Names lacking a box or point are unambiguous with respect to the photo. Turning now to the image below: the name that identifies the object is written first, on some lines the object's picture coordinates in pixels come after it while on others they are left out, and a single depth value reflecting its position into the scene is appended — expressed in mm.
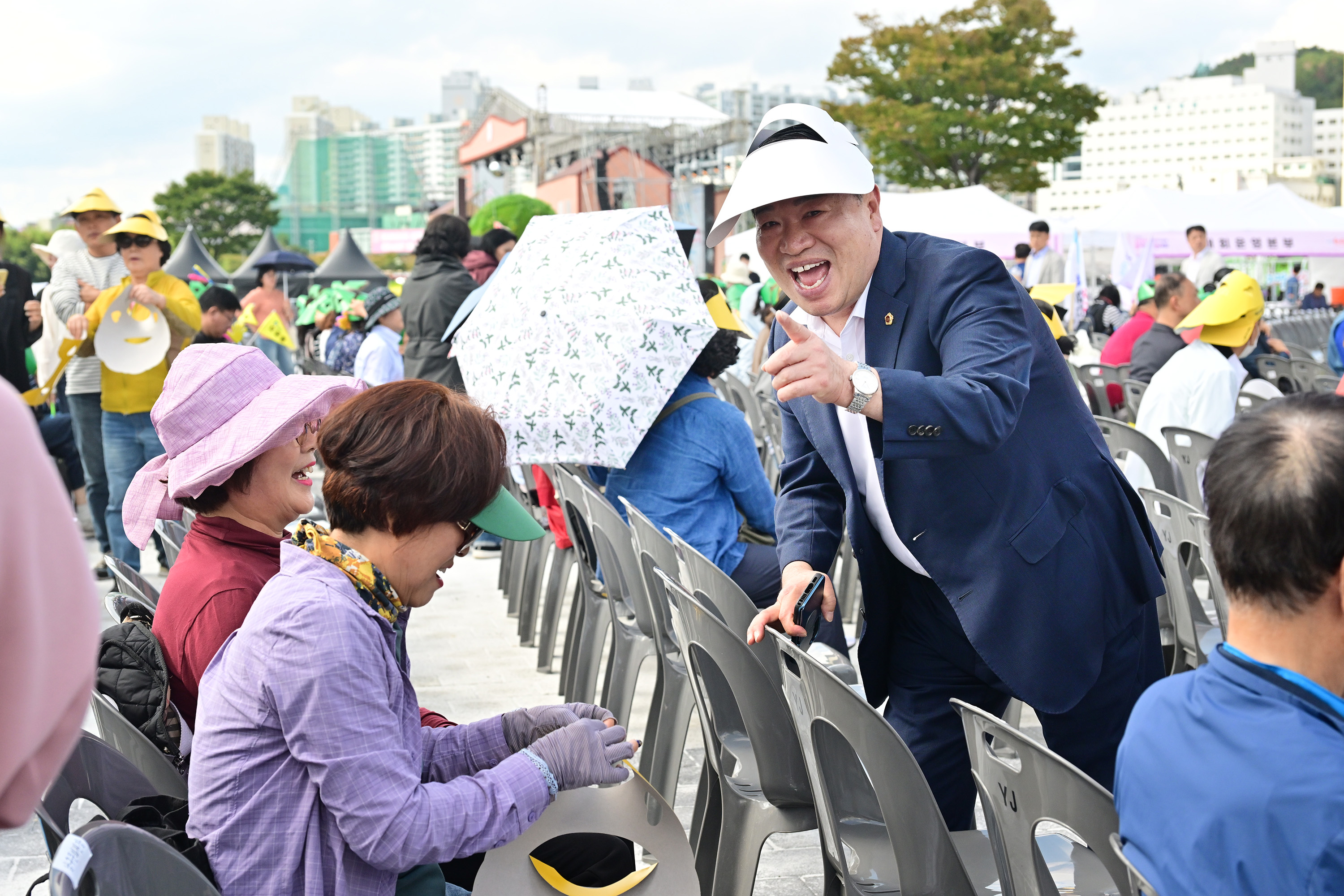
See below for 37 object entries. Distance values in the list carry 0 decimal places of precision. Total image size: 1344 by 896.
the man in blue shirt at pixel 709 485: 3953
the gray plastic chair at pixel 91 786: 1662
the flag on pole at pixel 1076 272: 15473
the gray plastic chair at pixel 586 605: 4211
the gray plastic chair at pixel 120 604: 2316
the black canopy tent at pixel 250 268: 26078
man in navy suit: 2172
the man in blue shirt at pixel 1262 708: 1198
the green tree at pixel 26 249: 67444
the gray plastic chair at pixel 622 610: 3516
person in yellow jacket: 6164
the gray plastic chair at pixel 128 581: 2539
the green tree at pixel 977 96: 29062
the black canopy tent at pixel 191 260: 22734
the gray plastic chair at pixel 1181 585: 3492
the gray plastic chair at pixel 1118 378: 7883
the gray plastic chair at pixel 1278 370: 9273
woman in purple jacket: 1647
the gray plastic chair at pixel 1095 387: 7859
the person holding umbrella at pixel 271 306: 11375
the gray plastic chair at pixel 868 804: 1769
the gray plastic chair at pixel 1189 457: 4871
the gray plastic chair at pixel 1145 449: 4973
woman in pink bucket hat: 2186
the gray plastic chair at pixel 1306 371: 9056
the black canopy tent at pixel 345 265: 26391
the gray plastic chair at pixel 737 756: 2355
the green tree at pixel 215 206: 70562
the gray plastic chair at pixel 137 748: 1841
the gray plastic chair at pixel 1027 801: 1431
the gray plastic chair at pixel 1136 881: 1300
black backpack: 2004
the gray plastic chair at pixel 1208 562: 3170
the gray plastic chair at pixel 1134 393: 7035
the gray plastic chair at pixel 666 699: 3199
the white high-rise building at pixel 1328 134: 190125
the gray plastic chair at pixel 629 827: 1939
